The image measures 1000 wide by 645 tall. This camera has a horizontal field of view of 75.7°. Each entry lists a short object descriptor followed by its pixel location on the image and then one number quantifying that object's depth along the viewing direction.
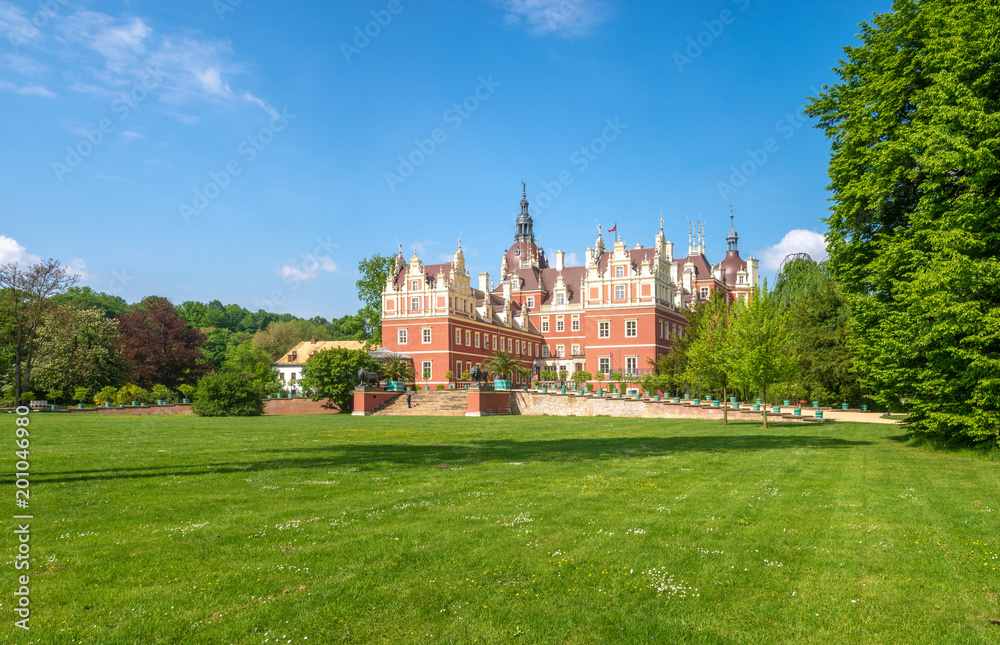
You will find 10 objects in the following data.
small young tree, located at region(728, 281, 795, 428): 27.08
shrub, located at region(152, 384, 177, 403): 46.32
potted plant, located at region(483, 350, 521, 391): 54.81
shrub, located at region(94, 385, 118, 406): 43.03
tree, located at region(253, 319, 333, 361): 97.88
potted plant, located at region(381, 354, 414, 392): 51.75
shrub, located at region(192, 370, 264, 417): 39.75
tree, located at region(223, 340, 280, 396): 69.06
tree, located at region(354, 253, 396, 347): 69.69
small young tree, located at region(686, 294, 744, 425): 29.19
